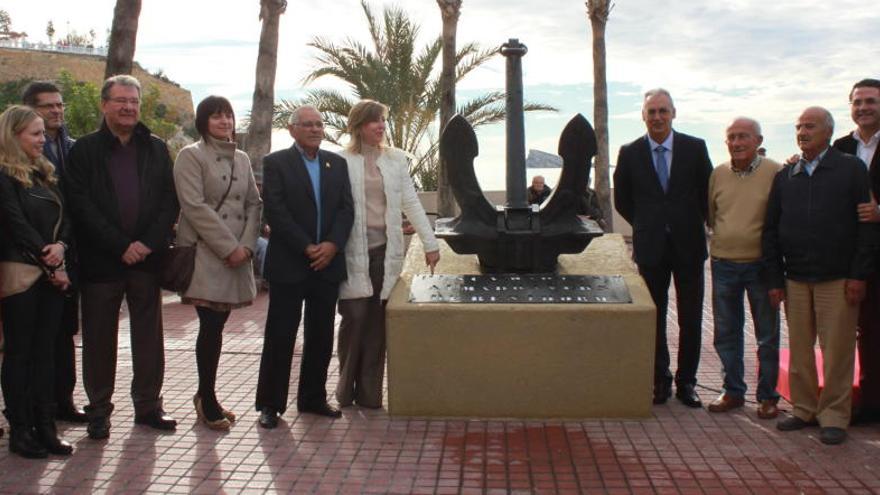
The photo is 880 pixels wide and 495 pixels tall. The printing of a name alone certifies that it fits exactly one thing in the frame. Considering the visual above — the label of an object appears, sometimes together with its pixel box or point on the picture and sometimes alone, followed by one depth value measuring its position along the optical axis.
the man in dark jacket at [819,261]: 4.15
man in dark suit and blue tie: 4.76
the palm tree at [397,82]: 15.88
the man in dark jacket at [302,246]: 4.45
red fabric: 4.77
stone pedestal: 4.42
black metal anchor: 4.87
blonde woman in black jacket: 3.85
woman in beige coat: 4.31
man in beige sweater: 4.55
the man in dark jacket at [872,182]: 4.30
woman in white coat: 4.69
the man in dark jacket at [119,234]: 4.20
